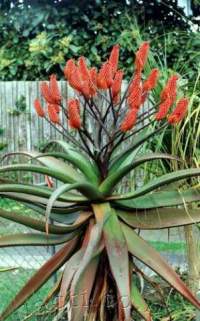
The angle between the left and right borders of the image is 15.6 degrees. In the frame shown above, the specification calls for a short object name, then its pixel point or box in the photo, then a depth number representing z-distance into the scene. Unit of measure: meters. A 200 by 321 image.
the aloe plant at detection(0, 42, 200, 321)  3.96
